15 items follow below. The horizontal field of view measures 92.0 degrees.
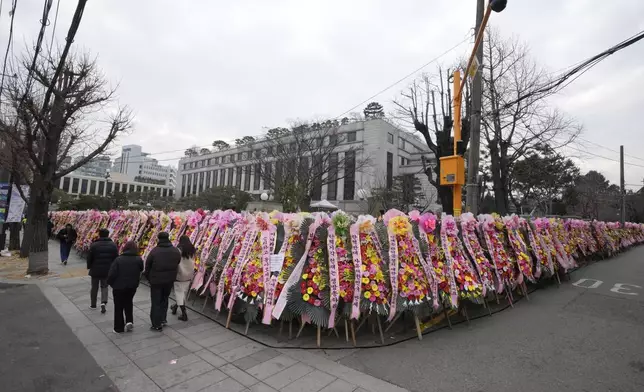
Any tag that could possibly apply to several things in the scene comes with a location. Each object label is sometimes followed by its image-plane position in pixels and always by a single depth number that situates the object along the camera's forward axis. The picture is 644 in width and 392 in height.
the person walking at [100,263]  5.83
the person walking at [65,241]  10.91
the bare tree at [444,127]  11.01
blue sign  11.56
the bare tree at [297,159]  25.22
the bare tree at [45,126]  8.48
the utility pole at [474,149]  7.68
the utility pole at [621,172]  22.80
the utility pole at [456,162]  7.03
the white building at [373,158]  41.25
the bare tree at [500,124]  14.37
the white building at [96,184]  76.38
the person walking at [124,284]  4.73
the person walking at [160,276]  4.84
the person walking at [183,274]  5.35
